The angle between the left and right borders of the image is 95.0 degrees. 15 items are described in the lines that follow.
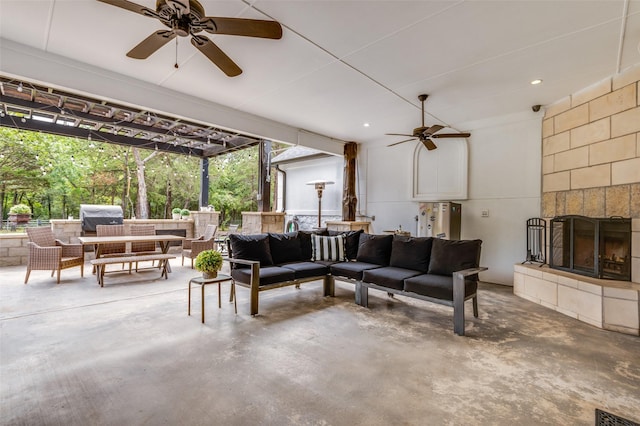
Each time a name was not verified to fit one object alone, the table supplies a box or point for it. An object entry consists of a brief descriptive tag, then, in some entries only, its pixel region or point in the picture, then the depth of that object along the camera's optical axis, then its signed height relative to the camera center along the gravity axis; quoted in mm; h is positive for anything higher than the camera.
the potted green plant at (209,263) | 3434 -609
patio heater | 7374 +689
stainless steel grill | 6703 -133
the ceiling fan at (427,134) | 4420 +1266
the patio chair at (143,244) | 6230 -699
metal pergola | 4988 +1877
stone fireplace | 3457 +88
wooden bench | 4625 -831
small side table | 3346 -810
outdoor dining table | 5016 -501
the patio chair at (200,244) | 6109 -691
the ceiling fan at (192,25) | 2062 +1435
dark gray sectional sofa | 3382 -711
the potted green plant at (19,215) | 6816 -100
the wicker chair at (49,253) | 4652 -702
